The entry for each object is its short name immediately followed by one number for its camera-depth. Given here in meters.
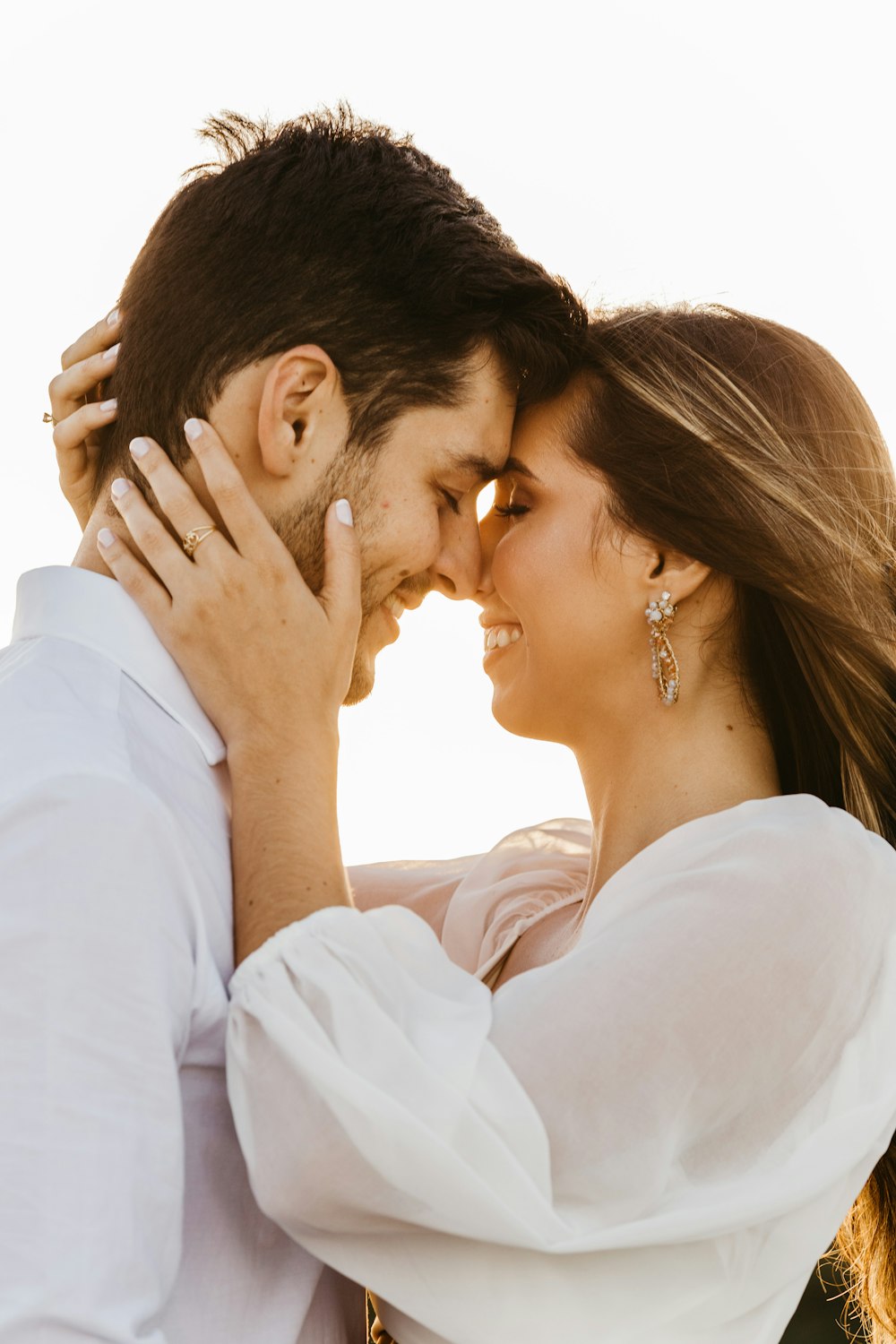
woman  1.42
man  1.35
